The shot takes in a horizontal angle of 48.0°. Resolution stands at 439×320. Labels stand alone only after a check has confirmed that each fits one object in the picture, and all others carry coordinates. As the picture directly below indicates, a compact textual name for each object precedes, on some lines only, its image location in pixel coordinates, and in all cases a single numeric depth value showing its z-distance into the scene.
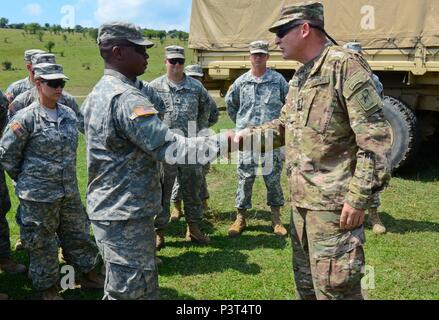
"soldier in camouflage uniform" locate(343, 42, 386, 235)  5.13
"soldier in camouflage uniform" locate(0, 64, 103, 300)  3.63
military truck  6.48
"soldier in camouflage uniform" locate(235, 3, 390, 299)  2.45
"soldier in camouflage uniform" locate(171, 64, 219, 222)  5.56
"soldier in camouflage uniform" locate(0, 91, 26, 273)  4.30
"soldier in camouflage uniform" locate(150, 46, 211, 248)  5.01
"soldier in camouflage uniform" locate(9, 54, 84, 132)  4.78
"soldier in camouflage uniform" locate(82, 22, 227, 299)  2.55
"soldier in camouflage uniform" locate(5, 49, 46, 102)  5.65
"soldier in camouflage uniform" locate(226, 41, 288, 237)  5.32
